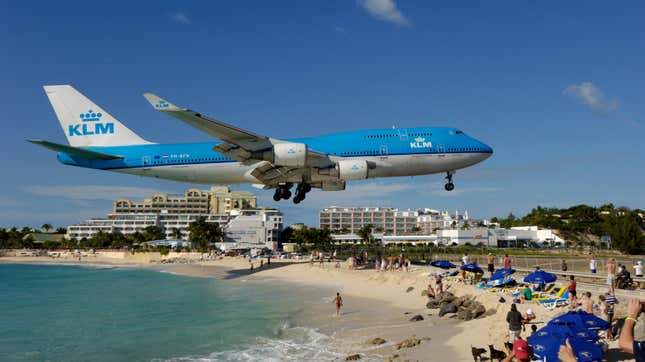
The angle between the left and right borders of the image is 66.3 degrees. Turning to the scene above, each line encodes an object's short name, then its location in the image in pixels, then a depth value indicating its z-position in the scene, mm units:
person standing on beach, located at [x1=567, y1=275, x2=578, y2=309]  22209
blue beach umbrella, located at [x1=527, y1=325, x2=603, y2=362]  13516
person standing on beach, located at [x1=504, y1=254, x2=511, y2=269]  35375
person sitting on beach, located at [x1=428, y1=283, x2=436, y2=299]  36438
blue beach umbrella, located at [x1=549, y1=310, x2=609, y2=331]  15324
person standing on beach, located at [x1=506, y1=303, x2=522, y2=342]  18047
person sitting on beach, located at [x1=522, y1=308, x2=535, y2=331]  20541
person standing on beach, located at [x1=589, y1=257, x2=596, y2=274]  35875
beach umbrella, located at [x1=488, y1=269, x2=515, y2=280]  31891
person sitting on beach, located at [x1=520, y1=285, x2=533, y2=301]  25953
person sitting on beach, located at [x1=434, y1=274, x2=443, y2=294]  36438
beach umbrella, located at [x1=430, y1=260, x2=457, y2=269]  46141
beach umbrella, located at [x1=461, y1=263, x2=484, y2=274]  36531
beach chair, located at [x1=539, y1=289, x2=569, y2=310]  23477
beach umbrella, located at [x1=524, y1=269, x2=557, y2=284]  28142
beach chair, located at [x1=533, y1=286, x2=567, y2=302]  25497
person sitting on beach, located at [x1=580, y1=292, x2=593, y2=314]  18969
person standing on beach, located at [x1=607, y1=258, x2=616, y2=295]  23159
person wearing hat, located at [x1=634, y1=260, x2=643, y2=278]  30938
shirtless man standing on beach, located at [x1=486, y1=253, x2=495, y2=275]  38812
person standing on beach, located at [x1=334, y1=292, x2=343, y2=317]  35181
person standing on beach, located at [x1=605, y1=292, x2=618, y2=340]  19016
